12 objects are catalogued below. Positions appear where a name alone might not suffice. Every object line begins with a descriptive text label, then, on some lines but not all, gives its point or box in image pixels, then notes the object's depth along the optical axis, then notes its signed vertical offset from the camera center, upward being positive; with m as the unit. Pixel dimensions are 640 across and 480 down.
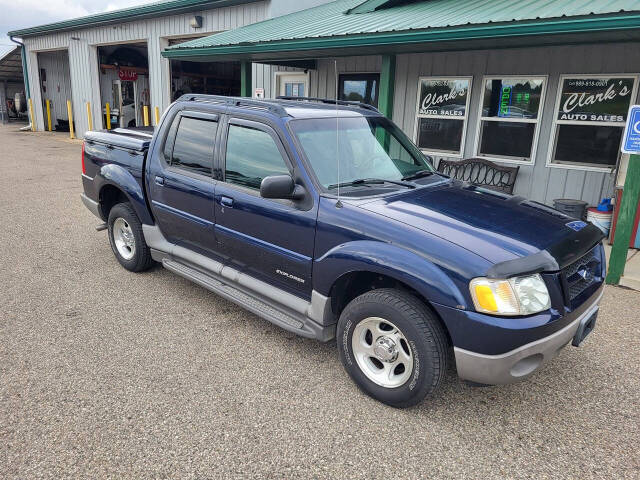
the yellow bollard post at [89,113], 18.65 -0.43
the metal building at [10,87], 25.48 +0.77
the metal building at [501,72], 6.16 +0.77
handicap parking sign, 4.86 -0.08
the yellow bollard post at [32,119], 22.61 -0.89
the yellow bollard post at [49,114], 22.80 -0.62
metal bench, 7.93 -0.91
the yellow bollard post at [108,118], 18.61 -0.59
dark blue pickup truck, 2.64 -0.83
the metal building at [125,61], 13.15 +1.80
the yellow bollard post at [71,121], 19.16 -0.80
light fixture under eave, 13.28 +2.35
